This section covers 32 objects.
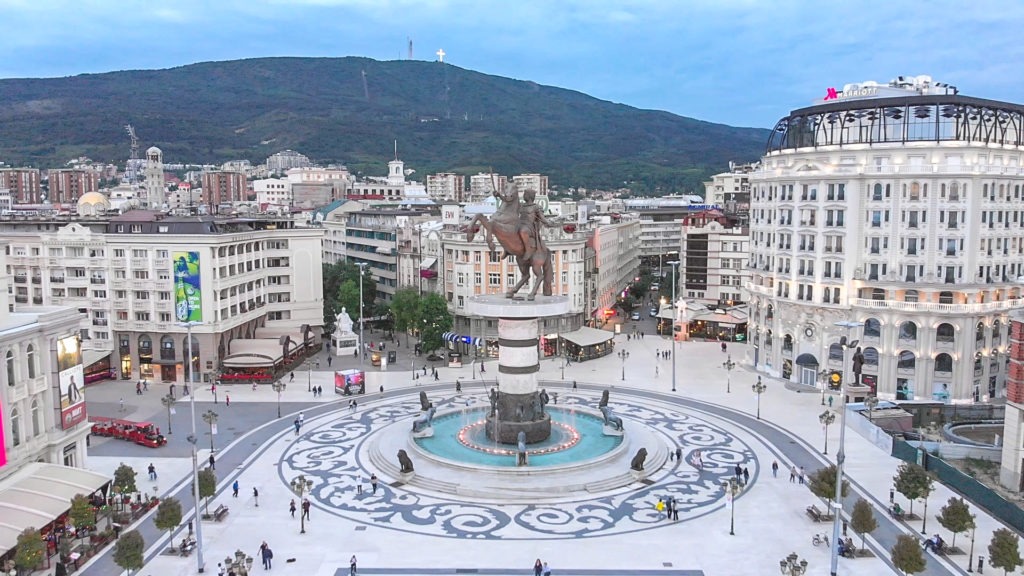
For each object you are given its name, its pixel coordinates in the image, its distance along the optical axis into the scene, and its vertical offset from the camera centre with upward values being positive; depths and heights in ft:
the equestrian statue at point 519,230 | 166.71 -3.53
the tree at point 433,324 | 281.95 -40.85
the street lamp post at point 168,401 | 173.68 -42.74
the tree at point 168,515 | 119.75 -47.36
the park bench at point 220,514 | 135.33 -53.40
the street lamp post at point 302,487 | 132.35 -48.59
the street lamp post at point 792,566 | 102.06 -48.01
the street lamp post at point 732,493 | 129.29 -48.00
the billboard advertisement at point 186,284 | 247.50 -22.43
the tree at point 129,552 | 107.04 -47.51
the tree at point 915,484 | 131.34 -47.04
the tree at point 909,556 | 105.29 -47.65
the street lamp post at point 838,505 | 111.34 -43.62
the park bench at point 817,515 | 135.13 -53.82
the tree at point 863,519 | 119.55 -48.26
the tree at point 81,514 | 118.93 -46.76
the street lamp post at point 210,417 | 160.86 -42.93
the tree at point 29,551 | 103.91 -46.25
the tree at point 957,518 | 117.91 -47.50
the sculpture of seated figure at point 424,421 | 182.39 -50.47
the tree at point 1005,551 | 105.60 -47.31
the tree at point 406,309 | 295.89 -37.15
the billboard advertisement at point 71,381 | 144.36 -32.17
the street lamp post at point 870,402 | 171.26 -42.97
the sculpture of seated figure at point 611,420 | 181.88 -49.87
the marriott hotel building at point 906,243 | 223.51 -9.33
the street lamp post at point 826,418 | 169.99 -46.18
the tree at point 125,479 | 132.77 -46.06
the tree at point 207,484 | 131.13 -46.64
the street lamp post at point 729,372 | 241.14 -54.67
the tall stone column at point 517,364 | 166.09 -33.41
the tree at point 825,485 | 132.57 -47.52
